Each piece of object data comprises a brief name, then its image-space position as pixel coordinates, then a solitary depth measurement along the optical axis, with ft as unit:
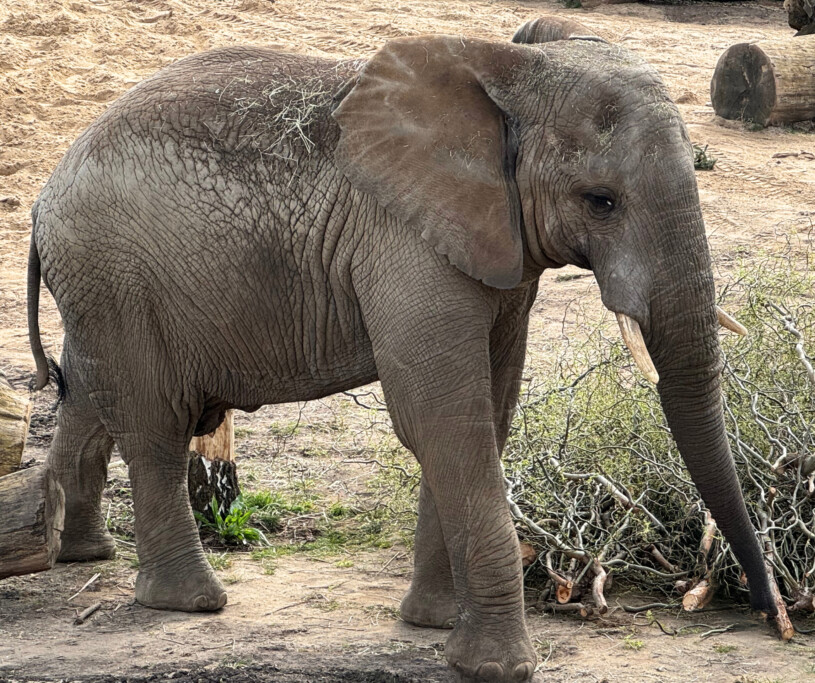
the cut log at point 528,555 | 36.14
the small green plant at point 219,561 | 38.24
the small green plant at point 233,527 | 40.11
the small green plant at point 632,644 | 32.30
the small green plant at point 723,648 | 31.83
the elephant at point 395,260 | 27.55
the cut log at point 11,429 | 33.40
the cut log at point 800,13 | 88.12
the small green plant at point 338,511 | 42.52
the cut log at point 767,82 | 80.74
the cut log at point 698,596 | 33.99
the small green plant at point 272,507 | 41.65
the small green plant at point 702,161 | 76.07
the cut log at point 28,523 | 29.91
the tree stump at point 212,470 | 40.55
